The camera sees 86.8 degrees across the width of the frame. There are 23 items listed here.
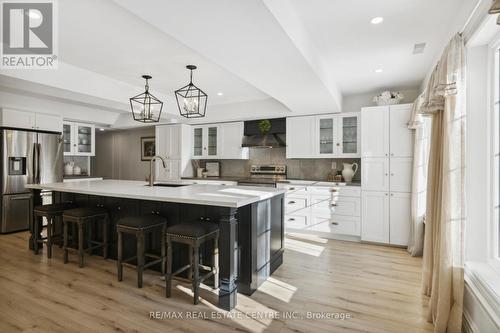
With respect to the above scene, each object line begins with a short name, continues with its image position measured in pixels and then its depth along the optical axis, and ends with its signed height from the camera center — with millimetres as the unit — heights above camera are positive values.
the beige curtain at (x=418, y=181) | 3578 -211
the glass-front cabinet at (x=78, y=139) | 6016 +632
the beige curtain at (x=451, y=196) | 1882 -214
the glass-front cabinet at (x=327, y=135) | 4766 +565
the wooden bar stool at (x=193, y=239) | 2295 -653
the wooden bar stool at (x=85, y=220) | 3092 -654
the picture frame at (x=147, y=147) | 6961 +478
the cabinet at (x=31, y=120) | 4531 +831
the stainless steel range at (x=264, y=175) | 4986 -192
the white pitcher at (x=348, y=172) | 4656 -109
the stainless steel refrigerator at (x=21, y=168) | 4504 -53
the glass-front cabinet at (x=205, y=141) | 5875 +550
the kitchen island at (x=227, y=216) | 2342 -539
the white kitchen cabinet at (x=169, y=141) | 5984 +570
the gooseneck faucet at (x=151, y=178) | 3494 -167
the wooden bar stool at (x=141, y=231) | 2607 -661
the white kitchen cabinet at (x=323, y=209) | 4297 -743
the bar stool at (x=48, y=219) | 3379 -721
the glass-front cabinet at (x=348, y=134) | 4605 +552
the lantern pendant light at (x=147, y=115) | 3471 +677
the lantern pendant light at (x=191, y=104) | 3066 +718
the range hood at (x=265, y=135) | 5230 +623
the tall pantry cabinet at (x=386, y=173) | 3914 -108
